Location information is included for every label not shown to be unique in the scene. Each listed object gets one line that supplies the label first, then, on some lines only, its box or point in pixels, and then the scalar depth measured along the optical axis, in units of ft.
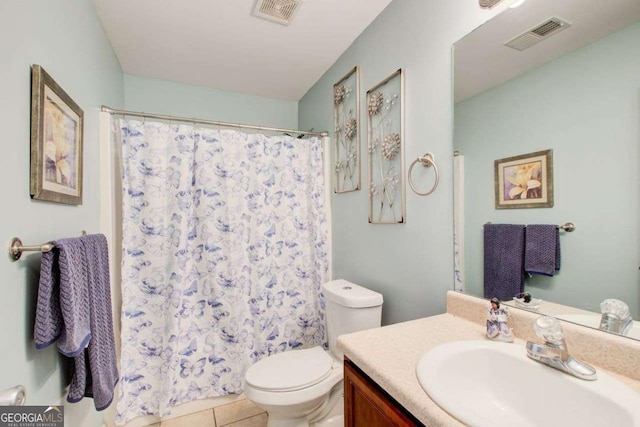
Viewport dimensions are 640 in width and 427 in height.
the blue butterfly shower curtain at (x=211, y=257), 5.62
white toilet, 4.28
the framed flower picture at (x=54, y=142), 2.84
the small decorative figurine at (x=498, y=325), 2.95
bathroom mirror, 2.38
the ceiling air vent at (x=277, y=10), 4.90
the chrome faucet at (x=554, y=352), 2.23
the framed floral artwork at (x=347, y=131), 5.94
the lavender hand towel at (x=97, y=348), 3.37
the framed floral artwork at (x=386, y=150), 4.70
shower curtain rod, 5.41
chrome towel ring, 4.04
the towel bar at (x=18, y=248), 2.51
